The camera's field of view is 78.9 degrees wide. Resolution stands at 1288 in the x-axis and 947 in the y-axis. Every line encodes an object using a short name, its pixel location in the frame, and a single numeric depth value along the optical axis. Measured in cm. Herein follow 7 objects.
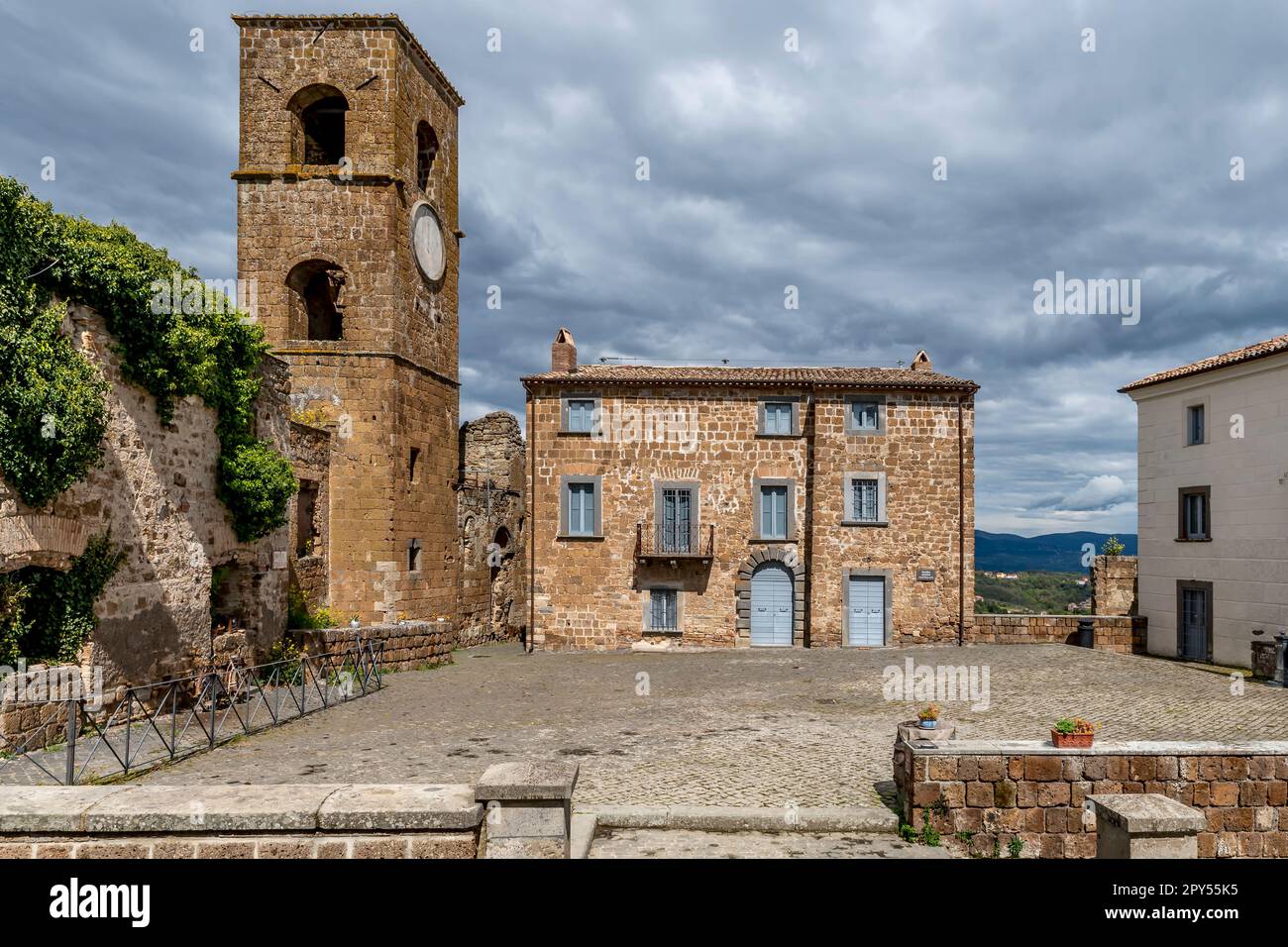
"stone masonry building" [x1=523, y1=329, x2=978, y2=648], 2286
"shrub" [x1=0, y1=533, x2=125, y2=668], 997
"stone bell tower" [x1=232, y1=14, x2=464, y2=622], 2039
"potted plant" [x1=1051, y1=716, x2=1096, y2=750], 761
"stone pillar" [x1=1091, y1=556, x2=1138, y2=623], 2442
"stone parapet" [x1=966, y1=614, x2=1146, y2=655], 2252
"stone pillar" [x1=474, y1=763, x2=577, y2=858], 467
